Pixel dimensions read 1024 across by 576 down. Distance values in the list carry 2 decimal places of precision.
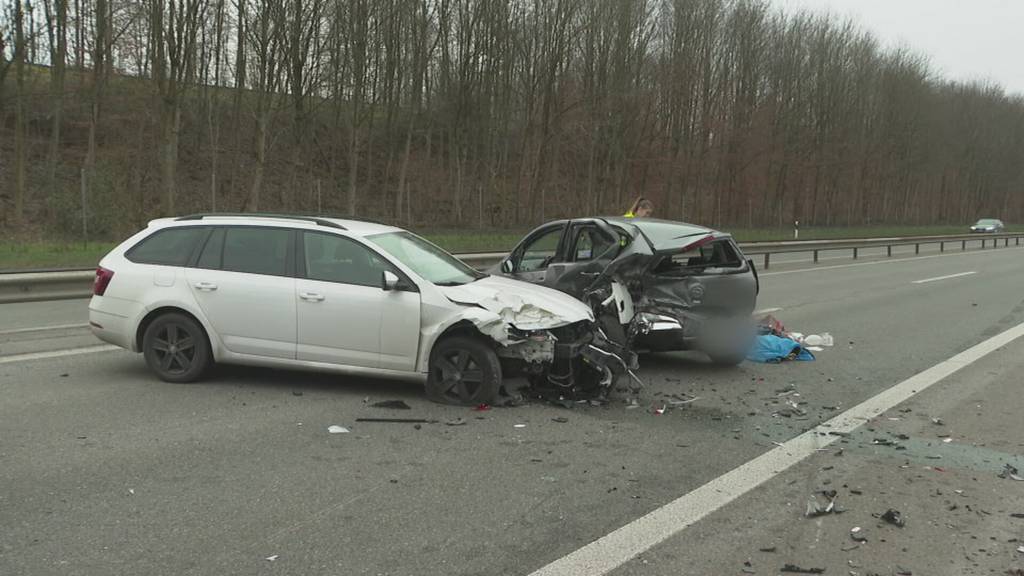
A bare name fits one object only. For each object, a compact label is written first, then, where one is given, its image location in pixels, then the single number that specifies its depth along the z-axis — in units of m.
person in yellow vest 11.48
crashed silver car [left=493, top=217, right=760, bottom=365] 7.61
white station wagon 6.24
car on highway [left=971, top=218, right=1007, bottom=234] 61.38
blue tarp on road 8.64
